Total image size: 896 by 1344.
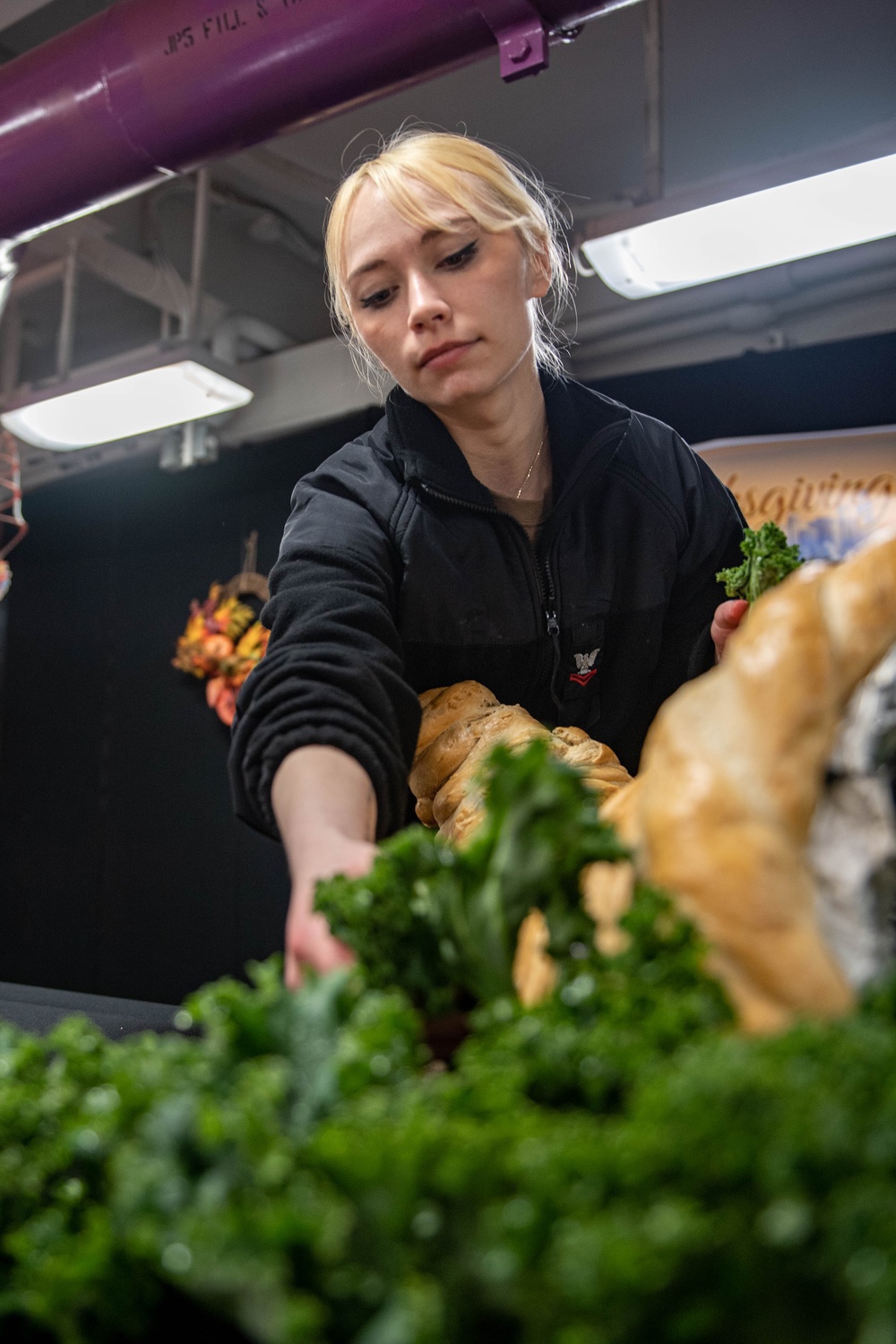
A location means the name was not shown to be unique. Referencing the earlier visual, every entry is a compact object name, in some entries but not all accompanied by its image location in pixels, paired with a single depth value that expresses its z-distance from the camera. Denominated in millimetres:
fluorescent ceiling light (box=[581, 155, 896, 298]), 3029
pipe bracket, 1891
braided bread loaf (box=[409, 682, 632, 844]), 1300
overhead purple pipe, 1957
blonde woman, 1450
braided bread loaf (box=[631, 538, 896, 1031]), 612
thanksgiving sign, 4199
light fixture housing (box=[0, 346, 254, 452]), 4457
